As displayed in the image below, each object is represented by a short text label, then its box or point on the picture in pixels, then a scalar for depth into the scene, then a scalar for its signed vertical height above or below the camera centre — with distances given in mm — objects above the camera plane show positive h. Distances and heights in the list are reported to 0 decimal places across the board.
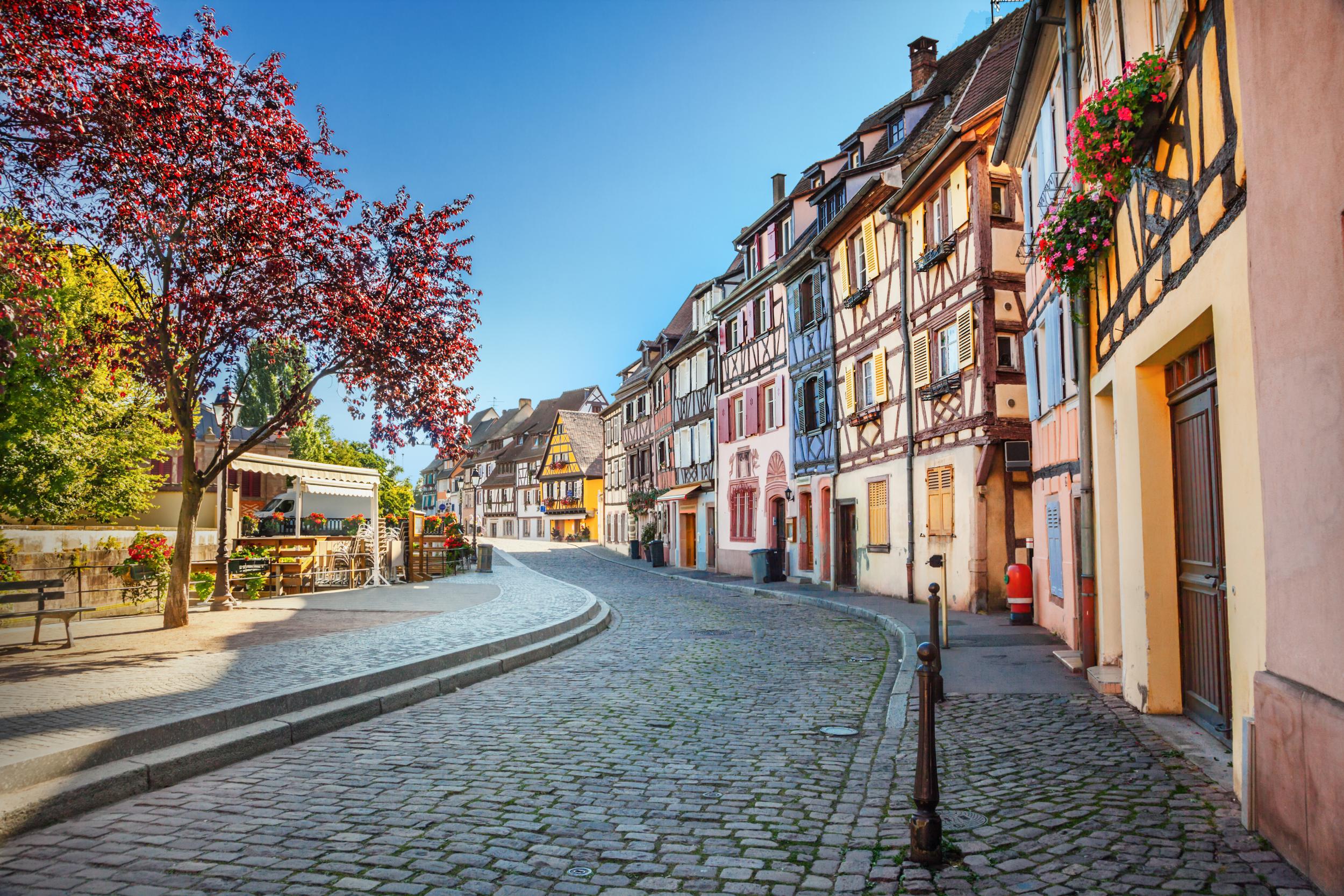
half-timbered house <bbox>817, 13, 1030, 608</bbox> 15320 +3329
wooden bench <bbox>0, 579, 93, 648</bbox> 9852 -715
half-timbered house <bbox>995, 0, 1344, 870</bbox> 3758 +735
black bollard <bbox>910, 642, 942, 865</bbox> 4008 -1218
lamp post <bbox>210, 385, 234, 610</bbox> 14125 +118
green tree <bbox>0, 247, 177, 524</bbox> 16906 +2053
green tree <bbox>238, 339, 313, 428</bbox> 12320 +6221
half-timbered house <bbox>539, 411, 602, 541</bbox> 65062 +3634
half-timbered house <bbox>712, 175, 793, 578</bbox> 26609 +3697
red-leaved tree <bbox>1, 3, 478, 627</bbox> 9875 +3158
